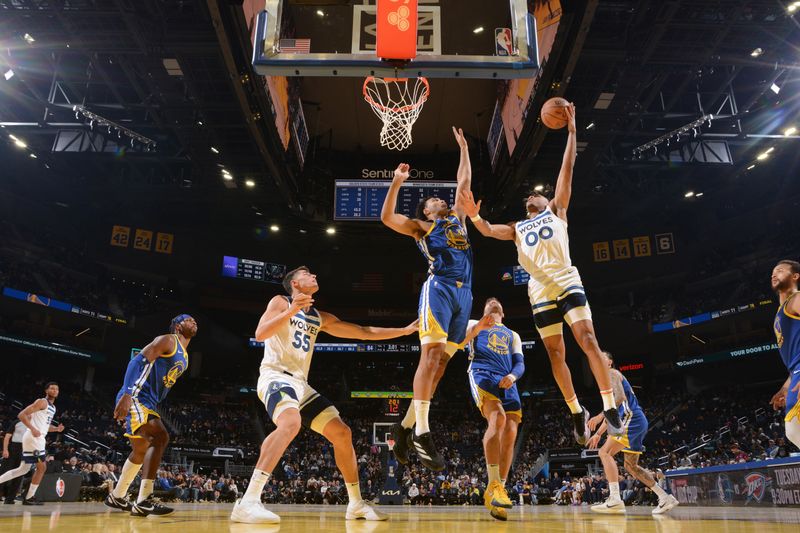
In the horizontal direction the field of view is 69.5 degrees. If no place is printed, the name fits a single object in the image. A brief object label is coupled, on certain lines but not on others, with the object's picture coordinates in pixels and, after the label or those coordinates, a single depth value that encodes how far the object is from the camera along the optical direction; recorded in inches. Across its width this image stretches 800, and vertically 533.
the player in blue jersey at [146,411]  238.4
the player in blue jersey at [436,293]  197.7
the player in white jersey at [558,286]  198.1
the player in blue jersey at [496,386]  231.1
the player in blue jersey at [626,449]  289.4
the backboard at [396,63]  239.8
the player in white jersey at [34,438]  380.5
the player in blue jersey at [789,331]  178.4
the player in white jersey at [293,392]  180.4
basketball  218.4
